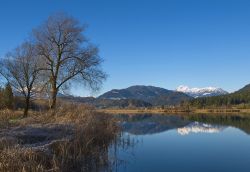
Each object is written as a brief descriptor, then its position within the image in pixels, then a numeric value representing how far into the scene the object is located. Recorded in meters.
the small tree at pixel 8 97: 61.95
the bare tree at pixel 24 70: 43.96
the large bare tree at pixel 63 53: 38.47
